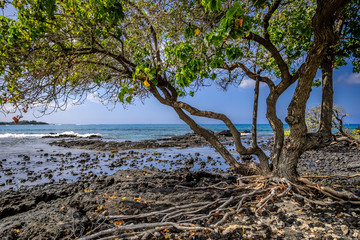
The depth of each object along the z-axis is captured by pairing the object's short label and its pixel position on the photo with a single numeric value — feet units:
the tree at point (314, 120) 40.15
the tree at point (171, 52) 10.62
